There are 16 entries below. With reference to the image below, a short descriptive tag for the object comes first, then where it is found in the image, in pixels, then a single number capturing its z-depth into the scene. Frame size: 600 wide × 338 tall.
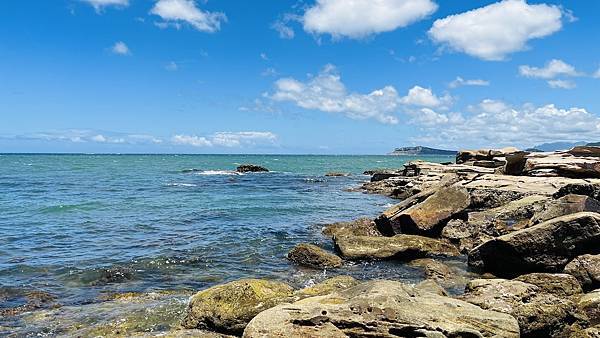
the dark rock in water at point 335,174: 75.44
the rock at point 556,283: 10.50
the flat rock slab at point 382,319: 7.34
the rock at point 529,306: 8.75
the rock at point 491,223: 17.78
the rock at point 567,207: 15.33
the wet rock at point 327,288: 10.11
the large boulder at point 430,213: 18.84
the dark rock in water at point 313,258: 15.91
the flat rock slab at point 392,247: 16.56
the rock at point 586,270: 11.49
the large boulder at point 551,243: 12.52
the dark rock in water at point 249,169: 85.91
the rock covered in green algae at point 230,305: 9.38
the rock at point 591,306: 9.38
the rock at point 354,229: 20.65
